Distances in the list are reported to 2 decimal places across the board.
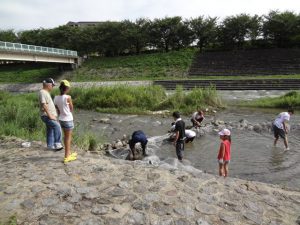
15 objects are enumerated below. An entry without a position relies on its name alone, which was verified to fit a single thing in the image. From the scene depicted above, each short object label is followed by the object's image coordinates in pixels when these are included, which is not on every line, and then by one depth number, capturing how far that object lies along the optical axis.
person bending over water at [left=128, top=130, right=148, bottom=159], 11.01
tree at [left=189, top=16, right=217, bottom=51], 56.66
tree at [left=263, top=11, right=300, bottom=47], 50.22
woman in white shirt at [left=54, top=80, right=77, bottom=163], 7.25
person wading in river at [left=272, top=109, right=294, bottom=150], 12.02
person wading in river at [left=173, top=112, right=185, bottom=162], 10.12
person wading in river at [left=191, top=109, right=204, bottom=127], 15.84
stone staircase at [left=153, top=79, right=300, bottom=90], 31.75
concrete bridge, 35.00
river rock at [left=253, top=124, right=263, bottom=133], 15.70
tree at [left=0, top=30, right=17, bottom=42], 70.64
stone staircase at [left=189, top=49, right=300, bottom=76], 41.66
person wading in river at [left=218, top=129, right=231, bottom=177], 8.18
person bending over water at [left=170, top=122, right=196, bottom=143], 13.08
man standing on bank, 7.74
